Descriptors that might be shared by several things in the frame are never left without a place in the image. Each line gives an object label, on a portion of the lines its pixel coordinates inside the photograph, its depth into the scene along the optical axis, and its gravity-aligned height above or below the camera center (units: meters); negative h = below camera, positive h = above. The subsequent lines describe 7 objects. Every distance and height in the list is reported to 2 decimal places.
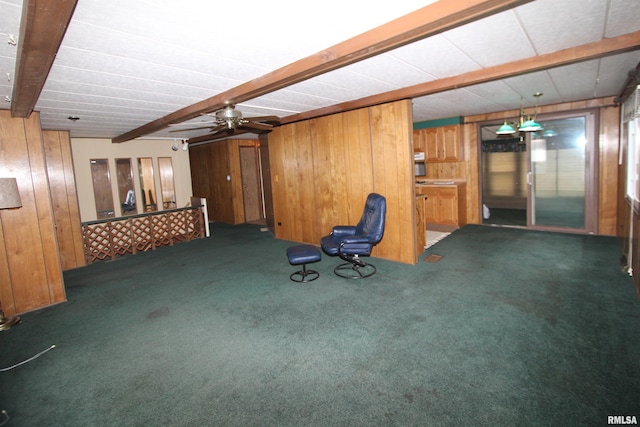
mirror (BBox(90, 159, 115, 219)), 6.79 +0.35
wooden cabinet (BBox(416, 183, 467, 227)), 6.57 -0.60
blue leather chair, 3.98 -0.77
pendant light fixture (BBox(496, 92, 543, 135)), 4.80 +0.69
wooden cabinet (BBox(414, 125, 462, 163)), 6.92 +0.76
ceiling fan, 3.62 +0.85
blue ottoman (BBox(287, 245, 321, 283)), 3.99 -0.94
